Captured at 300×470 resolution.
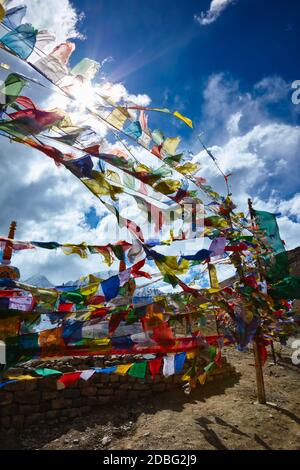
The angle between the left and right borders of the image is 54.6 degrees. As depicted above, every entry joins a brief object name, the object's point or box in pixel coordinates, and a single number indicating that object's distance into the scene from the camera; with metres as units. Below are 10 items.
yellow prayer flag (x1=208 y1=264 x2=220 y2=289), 5.93
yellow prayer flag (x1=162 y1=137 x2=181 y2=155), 4.63
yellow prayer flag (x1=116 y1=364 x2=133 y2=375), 4.36
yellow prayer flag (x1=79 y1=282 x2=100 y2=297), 3.74
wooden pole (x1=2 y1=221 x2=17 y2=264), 4.30
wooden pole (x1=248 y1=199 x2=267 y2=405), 6.46
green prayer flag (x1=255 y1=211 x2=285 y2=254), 7.11
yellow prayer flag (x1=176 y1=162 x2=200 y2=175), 5.20
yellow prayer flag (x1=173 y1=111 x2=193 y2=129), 4.06
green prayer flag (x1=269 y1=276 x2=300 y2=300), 6.02
